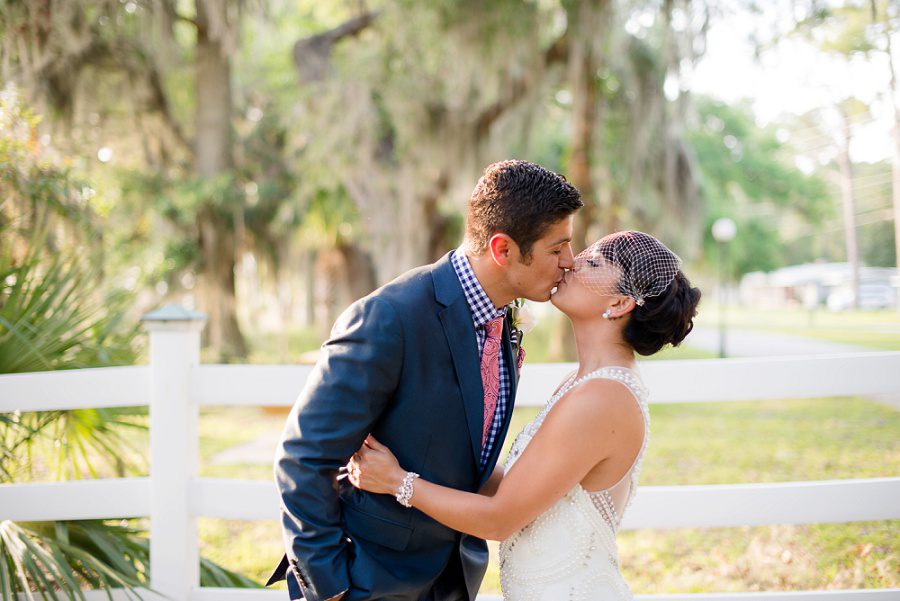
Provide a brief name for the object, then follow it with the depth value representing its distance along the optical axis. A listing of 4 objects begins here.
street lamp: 17.77
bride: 1.94
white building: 27.73
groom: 1.85
